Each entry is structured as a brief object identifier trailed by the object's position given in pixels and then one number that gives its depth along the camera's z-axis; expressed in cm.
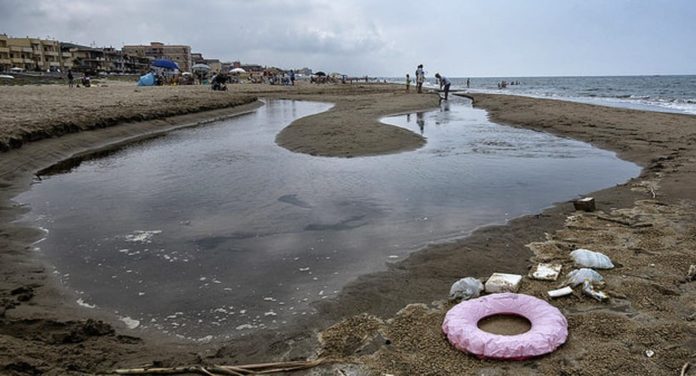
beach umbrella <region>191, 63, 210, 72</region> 5783
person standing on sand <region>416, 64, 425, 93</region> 4105
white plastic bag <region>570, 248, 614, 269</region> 552
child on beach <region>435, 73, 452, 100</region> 4003
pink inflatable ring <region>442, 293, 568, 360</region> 382
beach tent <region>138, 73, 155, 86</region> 4756
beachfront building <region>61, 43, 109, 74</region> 12169
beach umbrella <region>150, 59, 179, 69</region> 5481
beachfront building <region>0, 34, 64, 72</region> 9919
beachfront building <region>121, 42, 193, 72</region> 16882
